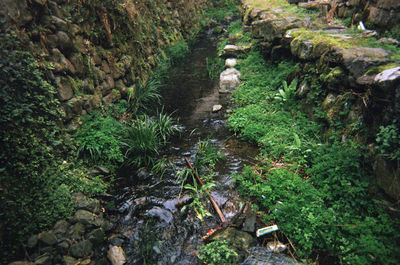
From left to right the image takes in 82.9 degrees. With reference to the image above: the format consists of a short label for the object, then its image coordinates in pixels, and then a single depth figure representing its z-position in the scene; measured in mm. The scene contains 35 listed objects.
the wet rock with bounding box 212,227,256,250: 3086
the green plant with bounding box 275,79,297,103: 5438
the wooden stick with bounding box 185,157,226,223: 3584
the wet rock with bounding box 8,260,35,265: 2598
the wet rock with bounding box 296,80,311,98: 5065
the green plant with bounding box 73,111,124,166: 4309
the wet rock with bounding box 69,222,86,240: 3112
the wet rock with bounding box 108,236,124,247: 3250
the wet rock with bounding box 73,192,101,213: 3508
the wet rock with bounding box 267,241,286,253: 3026
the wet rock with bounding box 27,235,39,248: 2811
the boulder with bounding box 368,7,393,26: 5031
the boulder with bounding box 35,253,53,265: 2699
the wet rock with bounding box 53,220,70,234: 3082
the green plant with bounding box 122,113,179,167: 4773
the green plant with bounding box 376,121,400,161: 2686
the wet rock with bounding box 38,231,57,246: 2891
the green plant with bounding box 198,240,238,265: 2854
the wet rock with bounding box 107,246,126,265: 3037
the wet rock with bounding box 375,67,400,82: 2842
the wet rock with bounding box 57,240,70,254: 2929
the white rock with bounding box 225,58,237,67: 8375
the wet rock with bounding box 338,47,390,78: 3534
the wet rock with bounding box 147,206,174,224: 3635
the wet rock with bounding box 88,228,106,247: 3172
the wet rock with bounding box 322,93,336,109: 4163
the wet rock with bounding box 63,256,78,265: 2844
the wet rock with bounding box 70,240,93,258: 2955
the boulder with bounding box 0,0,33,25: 3385
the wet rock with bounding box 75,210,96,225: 3314
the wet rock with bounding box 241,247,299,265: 2873
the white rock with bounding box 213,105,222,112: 6445
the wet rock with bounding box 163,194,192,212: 3827
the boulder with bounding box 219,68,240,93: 7250
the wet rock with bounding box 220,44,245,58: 8913
